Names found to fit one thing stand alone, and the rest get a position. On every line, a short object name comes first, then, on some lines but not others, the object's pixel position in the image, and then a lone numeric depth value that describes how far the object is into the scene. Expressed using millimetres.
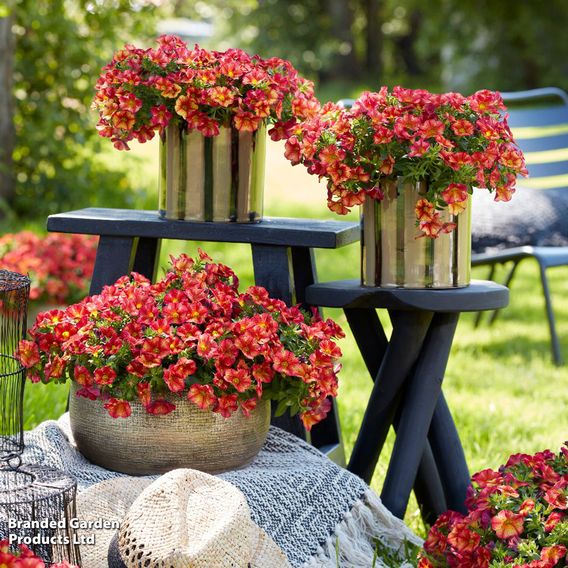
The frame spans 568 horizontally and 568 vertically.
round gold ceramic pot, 3802
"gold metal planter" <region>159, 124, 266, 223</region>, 4312
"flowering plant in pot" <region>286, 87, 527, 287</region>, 3881
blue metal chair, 7286
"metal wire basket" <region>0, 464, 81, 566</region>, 3257
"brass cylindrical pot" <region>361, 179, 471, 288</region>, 4005
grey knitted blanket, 3750
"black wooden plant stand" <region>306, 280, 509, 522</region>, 4029
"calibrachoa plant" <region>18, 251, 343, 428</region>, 3736
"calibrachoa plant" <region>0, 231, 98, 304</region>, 7797
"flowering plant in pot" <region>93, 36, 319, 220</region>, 4178
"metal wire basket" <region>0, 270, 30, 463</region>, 3791
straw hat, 3157
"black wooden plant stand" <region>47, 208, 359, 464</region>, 4212
